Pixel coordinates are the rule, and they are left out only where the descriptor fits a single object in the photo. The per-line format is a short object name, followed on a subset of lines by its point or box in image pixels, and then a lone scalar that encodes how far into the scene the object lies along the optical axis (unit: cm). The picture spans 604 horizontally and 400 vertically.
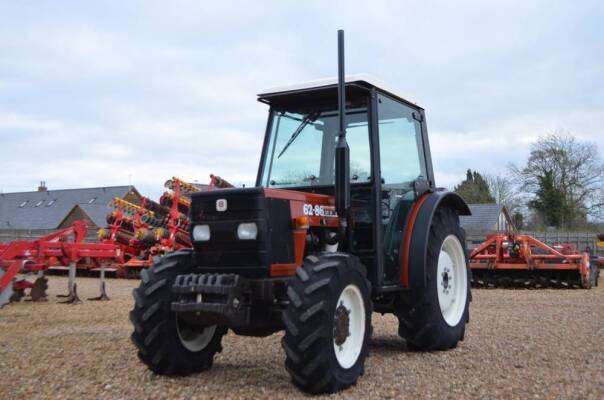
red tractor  479
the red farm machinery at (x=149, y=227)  1831
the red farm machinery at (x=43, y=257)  1054
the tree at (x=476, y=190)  5047
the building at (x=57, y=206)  4609
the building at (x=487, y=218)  4031
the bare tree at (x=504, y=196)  4575
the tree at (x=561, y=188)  4162
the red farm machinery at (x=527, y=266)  1458
